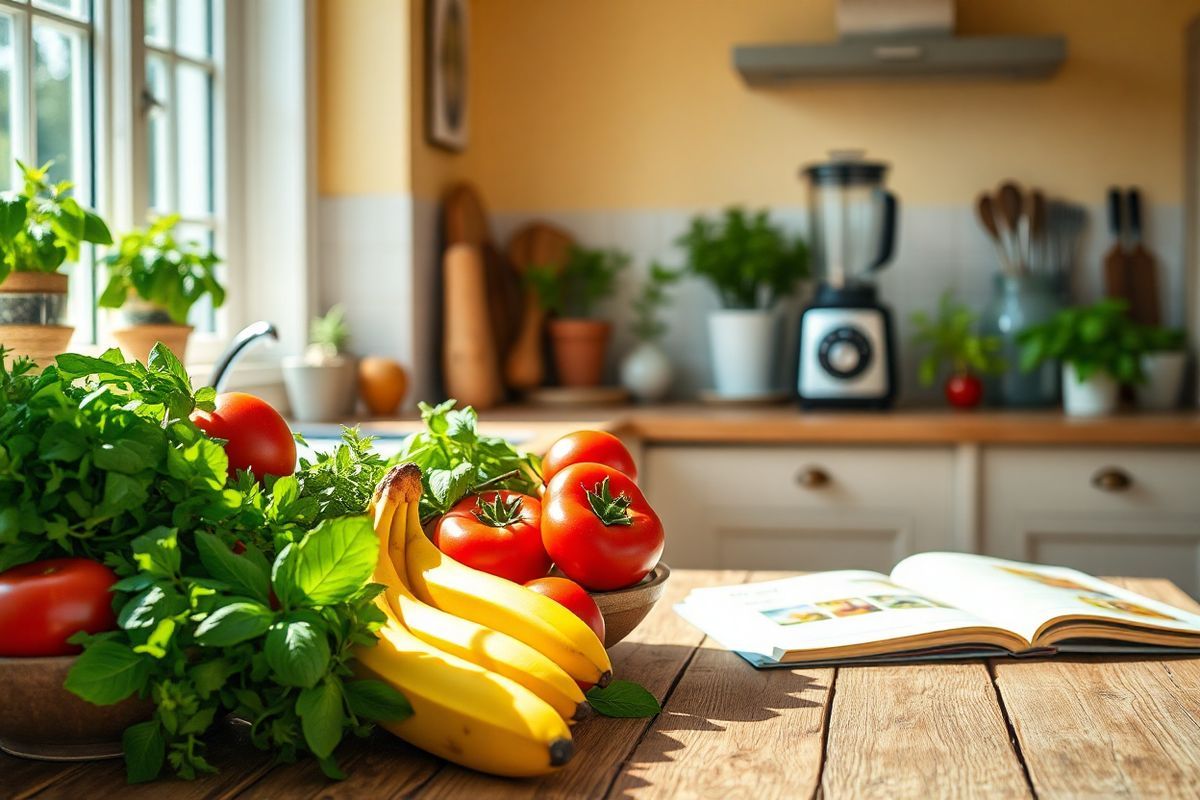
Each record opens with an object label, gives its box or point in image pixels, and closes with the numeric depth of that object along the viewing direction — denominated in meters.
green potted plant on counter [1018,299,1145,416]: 2.73
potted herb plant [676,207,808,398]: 3.06
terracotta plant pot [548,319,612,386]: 3.15
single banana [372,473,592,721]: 0.76
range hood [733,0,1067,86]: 2.86
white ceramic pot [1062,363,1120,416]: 2.74
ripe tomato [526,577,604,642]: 0.86
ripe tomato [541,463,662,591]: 0.90
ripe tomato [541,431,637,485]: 1.02
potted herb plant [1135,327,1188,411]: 2.88
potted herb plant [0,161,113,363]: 1.52
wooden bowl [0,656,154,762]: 0.72
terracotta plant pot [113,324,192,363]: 1.96
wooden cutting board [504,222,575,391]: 3.12
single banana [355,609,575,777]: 0.71
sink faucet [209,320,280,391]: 1.75
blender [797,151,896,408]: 2.85
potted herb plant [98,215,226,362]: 1.92
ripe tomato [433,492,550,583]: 0.91
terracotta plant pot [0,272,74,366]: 1.53
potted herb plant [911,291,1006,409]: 2.93
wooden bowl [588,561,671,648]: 0.94
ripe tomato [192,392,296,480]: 0.85
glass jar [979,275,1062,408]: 3.02
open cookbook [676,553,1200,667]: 1.03
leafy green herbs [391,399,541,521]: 0.97
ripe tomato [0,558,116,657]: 0.72
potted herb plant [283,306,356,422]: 2.53
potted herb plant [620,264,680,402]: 3.16
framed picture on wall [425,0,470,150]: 2.91
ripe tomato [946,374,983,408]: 2.93
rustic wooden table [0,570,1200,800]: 0.73
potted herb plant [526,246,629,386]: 3.13
